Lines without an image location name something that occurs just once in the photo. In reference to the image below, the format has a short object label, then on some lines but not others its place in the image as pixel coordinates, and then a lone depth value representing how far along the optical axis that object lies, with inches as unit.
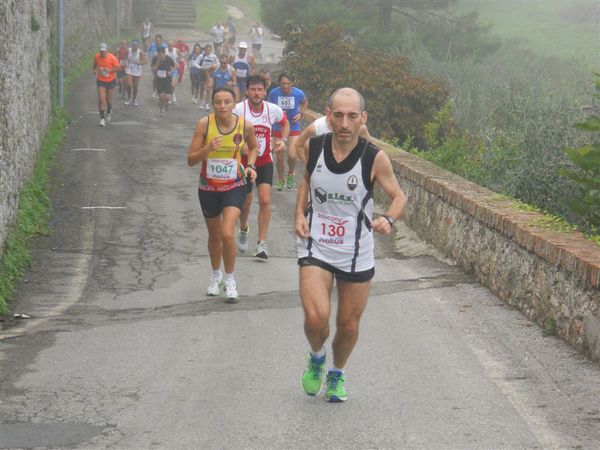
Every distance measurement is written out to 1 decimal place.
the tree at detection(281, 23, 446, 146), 1000.2
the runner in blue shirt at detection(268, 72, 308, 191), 728.3
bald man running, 287.6
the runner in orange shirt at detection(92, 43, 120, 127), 1067.9
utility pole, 1132.5
